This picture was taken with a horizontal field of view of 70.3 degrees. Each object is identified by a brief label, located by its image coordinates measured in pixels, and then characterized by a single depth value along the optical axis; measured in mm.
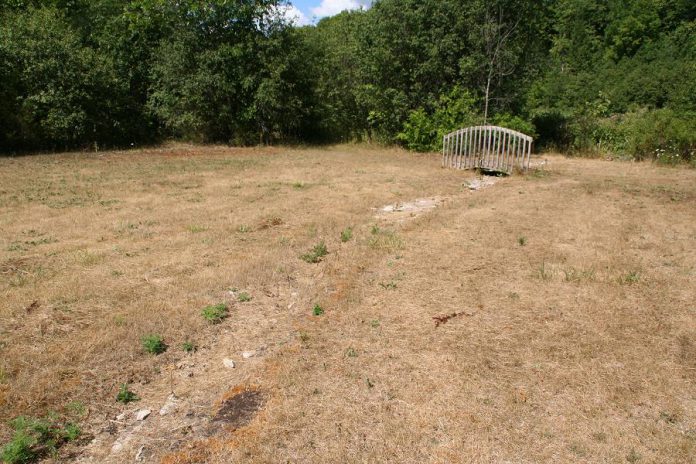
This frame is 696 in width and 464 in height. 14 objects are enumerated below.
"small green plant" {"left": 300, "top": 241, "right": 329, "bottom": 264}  5922
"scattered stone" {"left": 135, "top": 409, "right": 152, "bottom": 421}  3179
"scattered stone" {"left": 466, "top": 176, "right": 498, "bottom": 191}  10258
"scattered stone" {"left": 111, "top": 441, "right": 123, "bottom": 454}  2885
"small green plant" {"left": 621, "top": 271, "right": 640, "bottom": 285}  5121
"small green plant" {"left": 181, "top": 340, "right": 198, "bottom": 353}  3954
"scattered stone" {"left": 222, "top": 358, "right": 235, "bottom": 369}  3725
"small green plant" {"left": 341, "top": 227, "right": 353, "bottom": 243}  6690
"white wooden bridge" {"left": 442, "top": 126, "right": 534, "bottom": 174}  11312
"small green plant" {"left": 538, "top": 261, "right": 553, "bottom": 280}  5246
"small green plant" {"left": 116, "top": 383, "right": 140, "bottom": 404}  3332
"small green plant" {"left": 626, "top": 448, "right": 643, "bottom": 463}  2746
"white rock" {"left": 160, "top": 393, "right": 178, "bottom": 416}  3232
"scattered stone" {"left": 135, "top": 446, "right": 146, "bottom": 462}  2809
